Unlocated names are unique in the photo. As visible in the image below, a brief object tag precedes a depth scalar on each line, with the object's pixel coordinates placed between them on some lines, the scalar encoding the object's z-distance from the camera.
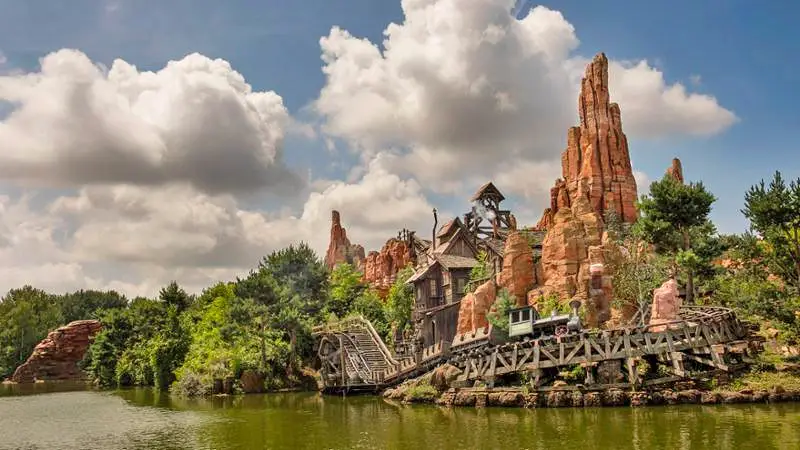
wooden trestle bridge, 31.81
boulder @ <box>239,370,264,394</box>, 52.38
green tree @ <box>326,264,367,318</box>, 67.38
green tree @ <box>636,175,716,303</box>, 44.12
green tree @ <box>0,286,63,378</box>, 97.43
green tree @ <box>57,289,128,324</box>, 122.31
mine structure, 32.75
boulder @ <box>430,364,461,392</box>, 39.53
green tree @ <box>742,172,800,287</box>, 34.34
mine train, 35.09
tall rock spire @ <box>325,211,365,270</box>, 168.50
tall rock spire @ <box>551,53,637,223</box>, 78.81
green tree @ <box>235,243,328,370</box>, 53.69
